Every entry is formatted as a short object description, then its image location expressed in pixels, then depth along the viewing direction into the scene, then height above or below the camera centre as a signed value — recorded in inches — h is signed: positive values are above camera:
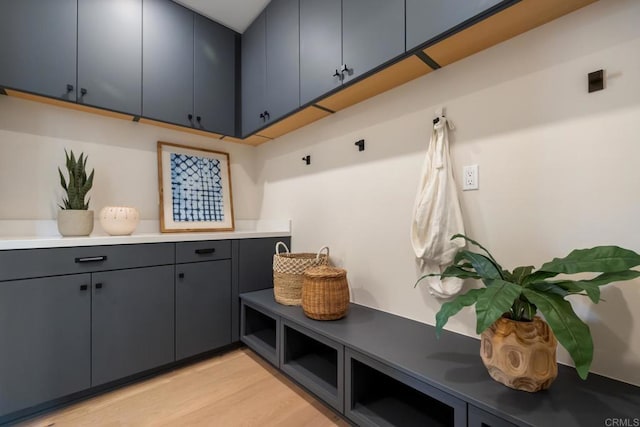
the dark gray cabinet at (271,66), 76.0 +44.4
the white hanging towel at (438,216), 54.4 -0.3
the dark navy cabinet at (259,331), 73.5 -35.2
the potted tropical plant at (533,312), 31.5 -11.8
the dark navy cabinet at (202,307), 75.0 -25.4
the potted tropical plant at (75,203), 69.0 +3.2
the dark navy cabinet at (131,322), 63.6 -25.3
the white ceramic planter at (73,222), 68.7 -1.5
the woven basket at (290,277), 74.2 -16.3
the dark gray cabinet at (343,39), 53.4 +37.3
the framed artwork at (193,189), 91.9 +9.2
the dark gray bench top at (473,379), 33.3 -23.5
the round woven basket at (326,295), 62.6 -18.0
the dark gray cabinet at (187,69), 79.5 +44.8
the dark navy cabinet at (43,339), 54.2 -25.1
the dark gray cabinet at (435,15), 42.7 +32.0
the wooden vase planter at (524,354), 36.4 -18.3
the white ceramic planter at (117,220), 73.6 -1.0
